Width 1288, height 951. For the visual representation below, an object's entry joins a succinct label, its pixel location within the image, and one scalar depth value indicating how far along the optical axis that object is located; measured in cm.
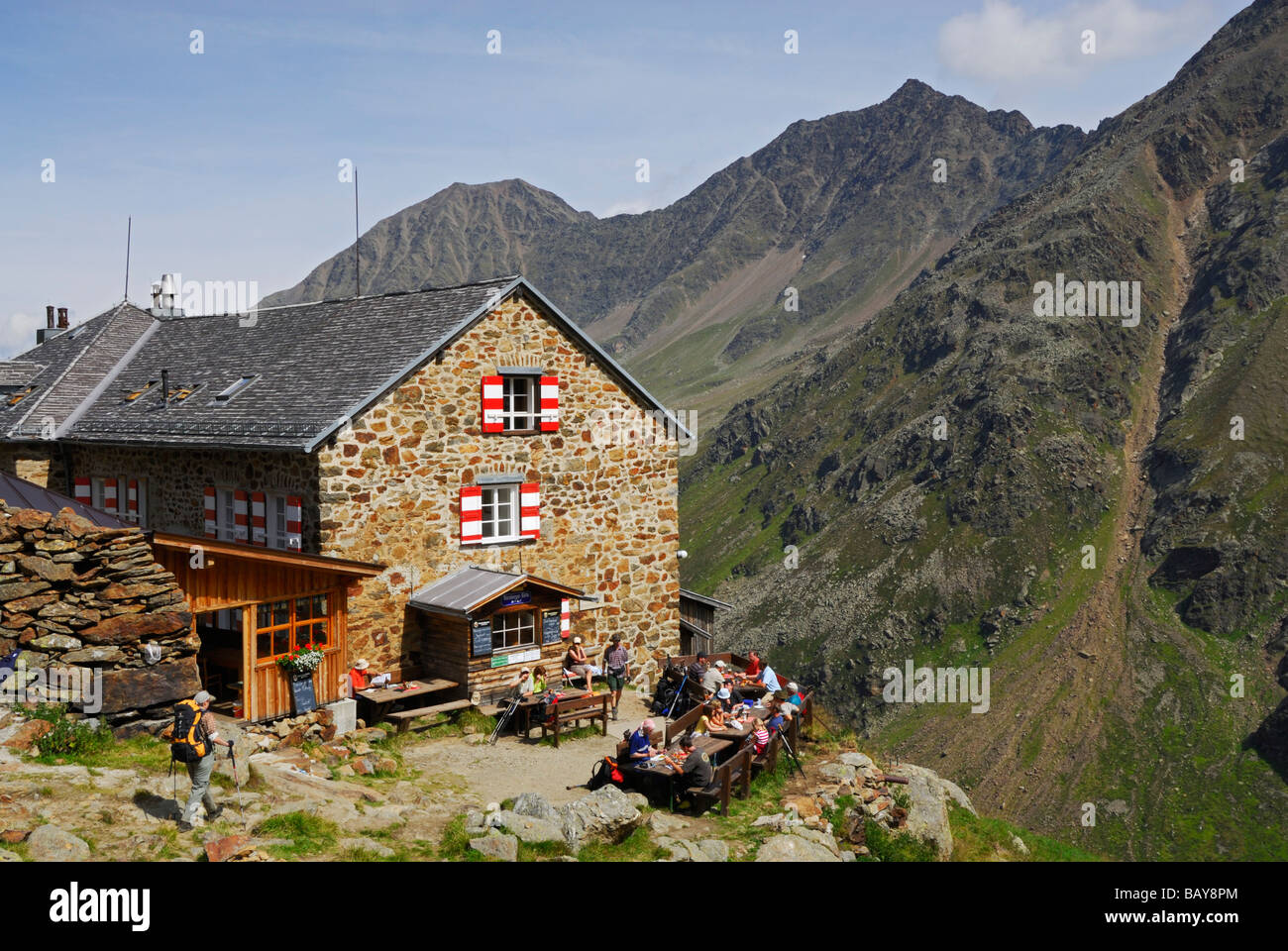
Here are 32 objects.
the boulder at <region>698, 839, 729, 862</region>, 1240
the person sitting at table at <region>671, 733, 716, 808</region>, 1465
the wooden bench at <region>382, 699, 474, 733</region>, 1834
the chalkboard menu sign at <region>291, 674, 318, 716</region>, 1803
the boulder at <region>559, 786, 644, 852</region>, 1215
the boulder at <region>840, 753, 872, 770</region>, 1814
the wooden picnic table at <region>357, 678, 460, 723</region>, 1850
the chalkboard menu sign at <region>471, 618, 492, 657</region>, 1977
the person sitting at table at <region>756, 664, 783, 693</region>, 2036
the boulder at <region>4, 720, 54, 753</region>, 1152
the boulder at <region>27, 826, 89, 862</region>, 887
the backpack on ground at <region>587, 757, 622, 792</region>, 1524
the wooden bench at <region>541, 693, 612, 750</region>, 1883
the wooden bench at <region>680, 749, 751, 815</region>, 1465
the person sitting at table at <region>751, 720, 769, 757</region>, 1662
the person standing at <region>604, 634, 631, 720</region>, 2152
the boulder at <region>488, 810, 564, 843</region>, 1170
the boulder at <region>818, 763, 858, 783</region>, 1731
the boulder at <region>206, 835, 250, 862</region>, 957
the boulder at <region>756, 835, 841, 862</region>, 1276
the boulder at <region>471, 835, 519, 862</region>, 1099
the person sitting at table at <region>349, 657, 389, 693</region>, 1912
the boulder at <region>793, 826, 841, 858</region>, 1396
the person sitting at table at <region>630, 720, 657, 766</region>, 1509
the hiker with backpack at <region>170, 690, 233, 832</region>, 1030
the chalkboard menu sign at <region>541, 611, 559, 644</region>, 2097
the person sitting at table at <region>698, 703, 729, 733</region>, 1704
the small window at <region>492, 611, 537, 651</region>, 2027
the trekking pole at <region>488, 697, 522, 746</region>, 1845
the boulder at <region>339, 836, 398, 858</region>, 1055
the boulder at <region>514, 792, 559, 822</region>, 1246
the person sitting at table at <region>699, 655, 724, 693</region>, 1953
